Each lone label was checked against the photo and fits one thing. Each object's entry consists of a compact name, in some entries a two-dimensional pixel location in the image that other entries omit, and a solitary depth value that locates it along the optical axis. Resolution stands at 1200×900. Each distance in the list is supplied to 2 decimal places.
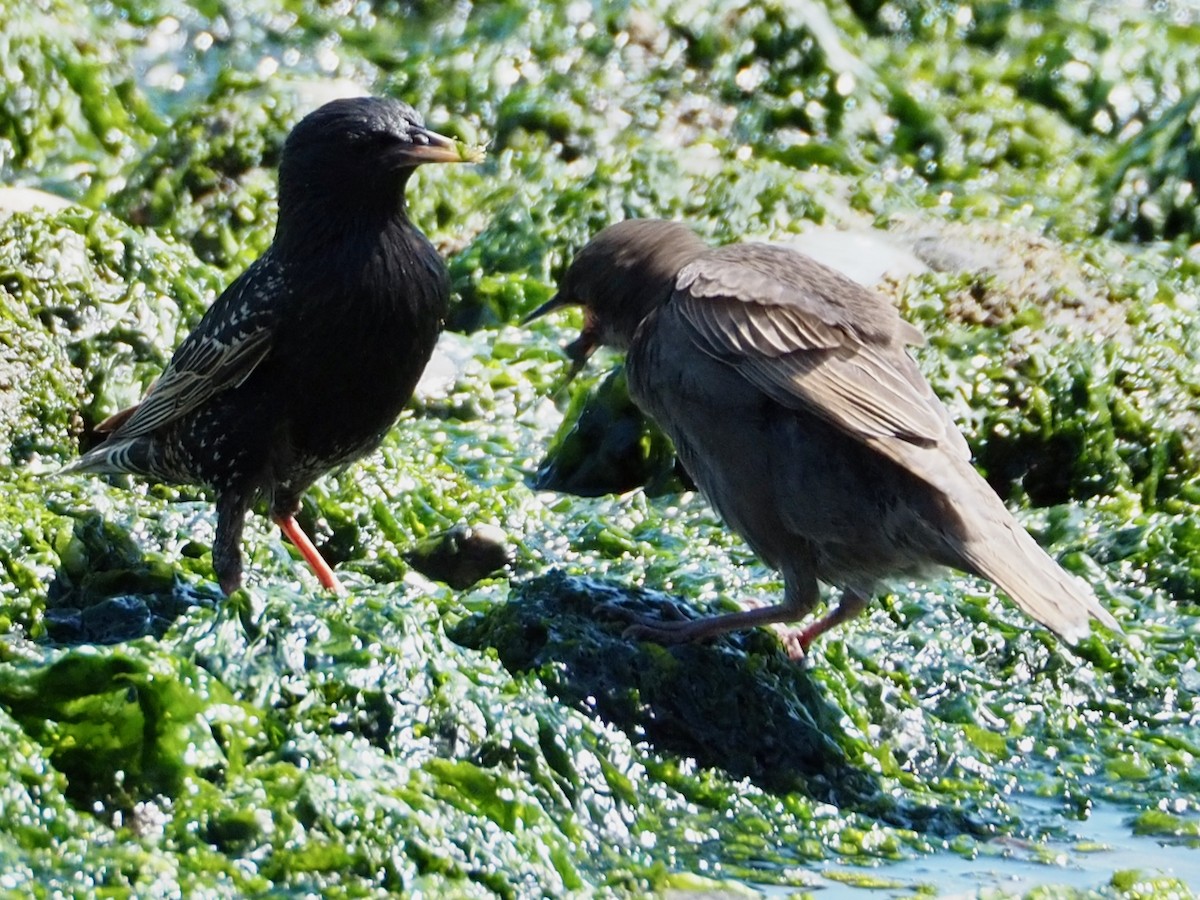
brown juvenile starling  10.75
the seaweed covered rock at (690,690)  10.73
